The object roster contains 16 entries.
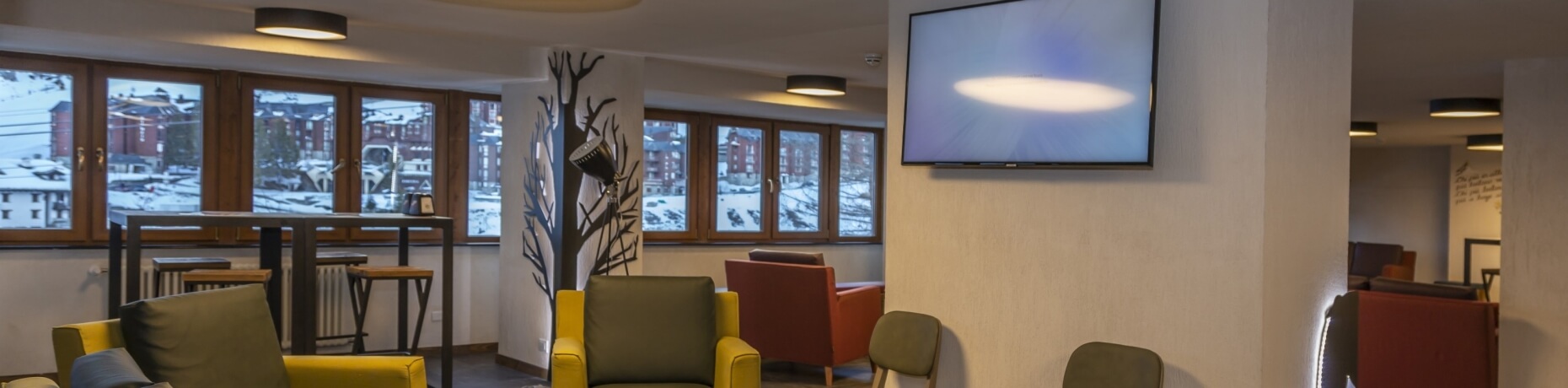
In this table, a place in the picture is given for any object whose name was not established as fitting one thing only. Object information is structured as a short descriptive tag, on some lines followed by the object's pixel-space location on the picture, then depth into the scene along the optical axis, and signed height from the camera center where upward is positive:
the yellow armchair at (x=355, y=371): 3.79 -0.68
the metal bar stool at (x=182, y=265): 5.70 -0.49
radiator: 6.93 -0.81
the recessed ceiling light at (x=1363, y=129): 10.09 +0.57
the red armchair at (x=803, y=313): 6.45 -0.79
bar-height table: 4.82 -0.36
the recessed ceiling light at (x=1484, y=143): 10.69 +0.49
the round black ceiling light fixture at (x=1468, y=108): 8.05 +0.62
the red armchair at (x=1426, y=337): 5.51 -0.73
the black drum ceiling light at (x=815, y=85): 8.12 +0.70
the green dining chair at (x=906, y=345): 4.26 -0.63
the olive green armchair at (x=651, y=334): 4.50 -0.65
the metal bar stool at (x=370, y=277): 5.35 -0.51
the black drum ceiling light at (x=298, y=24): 5.42 +0.72
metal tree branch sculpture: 6.61 -0.12
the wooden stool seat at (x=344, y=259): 6.47 -0.50
